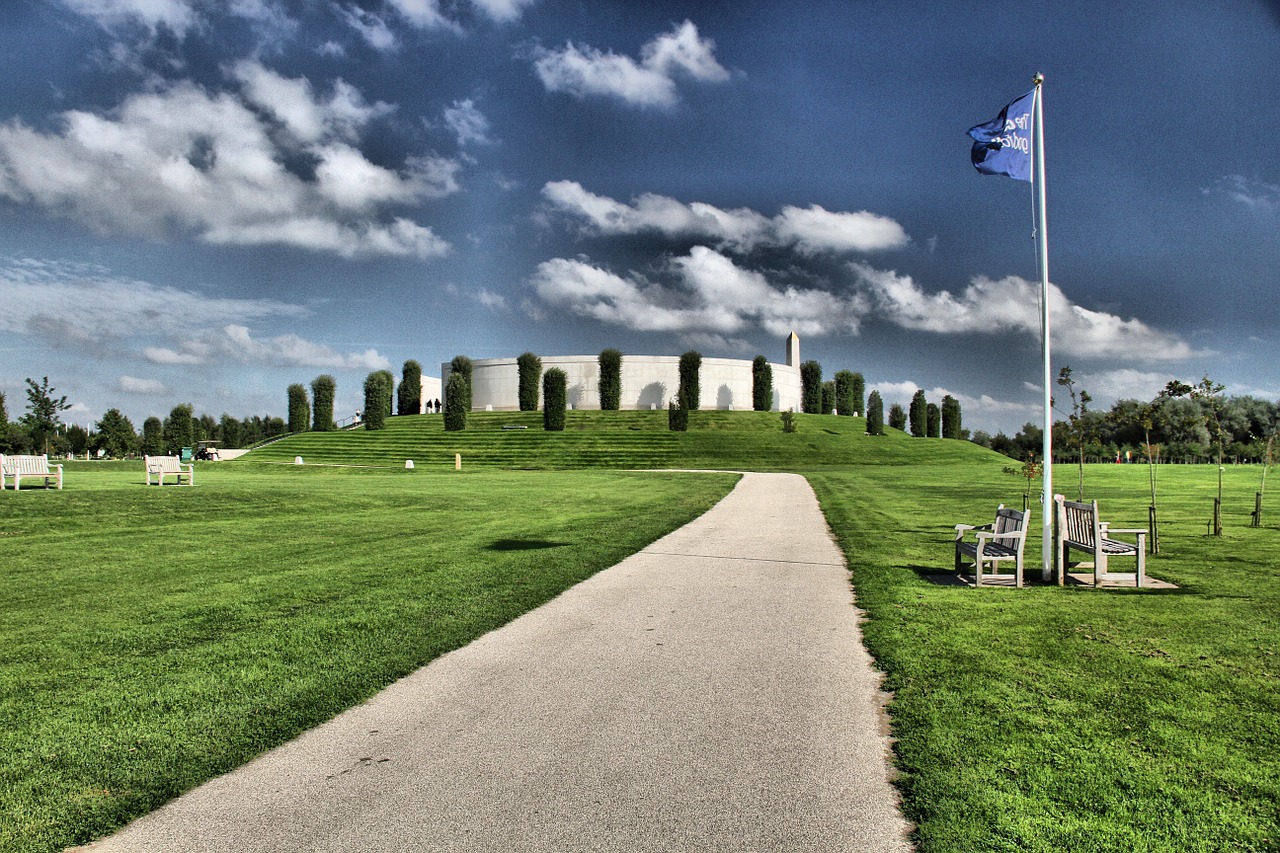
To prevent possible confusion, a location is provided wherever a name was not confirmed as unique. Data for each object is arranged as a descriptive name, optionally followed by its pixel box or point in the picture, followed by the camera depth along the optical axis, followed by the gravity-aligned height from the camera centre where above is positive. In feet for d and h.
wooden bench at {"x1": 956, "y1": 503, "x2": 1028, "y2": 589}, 29.09 -4.95
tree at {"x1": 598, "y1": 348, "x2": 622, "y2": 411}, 265.34 +18.09
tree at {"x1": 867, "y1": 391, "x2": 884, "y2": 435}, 245.24 +4.06
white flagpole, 28.89 +3.77
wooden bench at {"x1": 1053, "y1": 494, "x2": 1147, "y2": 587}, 29.04 -4.72
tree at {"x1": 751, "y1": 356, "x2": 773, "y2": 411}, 286.46 +17.48
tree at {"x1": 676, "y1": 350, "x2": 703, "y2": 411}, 258.98 +18.06
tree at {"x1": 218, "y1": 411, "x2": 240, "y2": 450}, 300.20 +0.14
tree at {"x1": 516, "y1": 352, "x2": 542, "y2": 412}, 275.39 +19.10
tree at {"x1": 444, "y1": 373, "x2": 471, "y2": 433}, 228.22 +8.01
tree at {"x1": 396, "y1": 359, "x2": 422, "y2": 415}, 301.02 +17.64
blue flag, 29.96 +11.77
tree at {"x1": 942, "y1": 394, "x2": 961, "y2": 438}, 289.21 +5.43
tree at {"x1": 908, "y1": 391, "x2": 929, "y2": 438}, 283.79 +5.59
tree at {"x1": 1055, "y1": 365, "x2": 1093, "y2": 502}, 45.93 +0.39
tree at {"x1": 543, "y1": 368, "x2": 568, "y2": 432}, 219.00 +8.46
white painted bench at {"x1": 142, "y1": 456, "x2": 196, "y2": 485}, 72.54 -3.91
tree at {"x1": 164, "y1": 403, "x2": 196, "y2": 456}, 227.81 +0.33
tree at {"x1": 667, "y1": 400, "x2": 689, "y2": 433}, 216.95 +2.91
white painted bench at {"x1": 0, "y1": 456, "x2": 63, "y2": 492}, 62.08 -3.23
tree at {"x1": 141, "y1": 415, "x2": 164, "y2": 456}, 218.59 -1.91
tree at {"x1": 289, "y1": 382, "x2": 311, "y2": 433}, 247.70 +7.63
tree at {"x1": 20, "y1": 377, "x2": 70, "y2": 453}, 183.01 +5.33
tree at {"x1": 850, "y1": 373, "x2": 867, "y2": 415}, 333.42 +16.59
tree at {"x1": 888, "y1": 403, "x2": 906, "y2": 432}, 286.25 +4.28
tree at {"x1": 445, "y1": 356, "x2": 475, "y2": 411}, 315.17 +27.36
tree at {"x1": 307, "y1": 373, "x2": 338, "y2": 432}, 247.70 +8.53
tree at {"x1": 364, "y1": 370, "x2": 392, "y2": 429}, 248.73 +8.84
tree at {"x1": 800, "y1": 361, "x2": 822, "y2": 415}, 312.09 +18.20
